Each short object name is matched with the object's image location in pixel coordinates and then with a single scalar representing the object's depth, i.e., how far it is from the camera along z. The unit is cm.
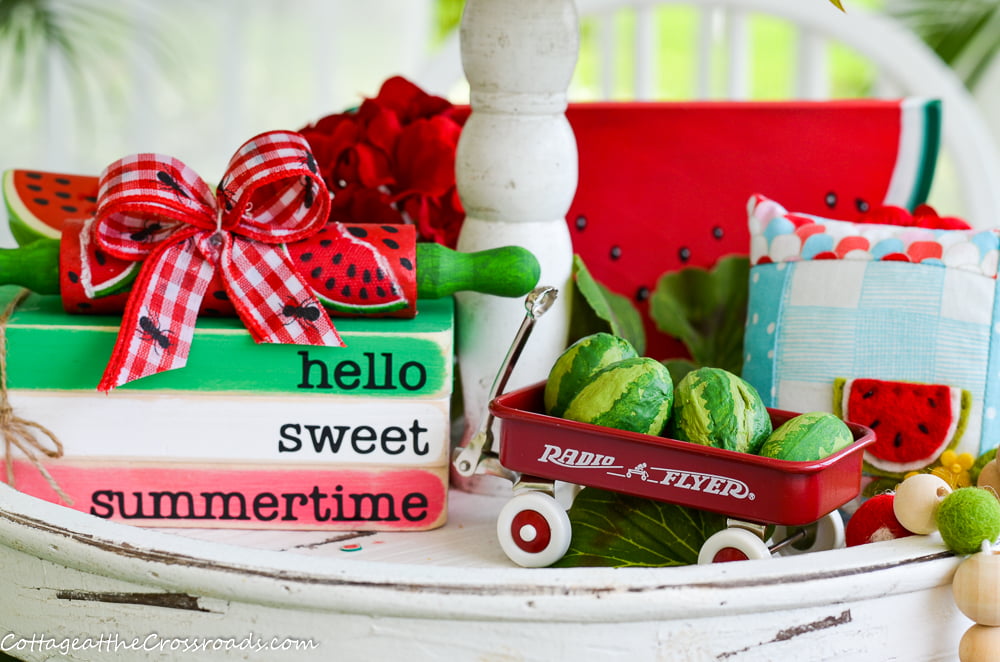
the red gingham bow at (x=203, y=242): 76
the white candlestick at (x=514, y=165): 79
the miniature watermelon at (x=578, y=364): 75
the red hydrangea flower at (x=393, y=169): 87
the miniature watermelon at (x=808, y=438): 71
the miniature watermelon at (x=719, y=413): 72
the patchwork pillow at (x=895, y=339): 80
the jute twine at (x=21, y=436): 77
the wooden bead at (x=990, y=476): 75
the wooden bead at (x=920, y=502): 70
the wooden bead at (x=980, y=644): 69
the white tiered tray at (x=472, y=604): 68
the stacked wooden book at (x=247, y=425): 77
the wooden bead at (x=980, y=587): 68
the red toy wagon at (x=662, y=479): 71
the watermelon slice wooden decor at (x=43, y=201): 86
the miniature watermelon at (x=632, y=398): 73
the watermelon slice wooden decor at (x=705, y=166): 94
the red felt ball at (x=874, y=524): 73
